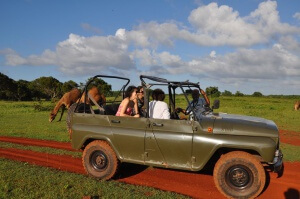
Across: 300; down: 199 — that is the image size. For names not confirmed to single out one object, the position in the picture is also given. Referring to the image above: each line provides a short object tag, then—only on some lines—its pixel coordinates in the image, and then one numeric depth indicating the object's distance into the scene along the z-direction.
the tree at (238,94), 87.93
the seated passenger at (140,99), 7.67
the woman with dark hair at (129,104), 6.79
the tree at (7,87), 65.88
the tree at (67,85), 67.65
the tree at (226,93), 90.62
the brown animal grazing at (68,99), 17.56
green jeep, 5.55
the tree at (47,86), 72.88
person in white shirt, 6.46
